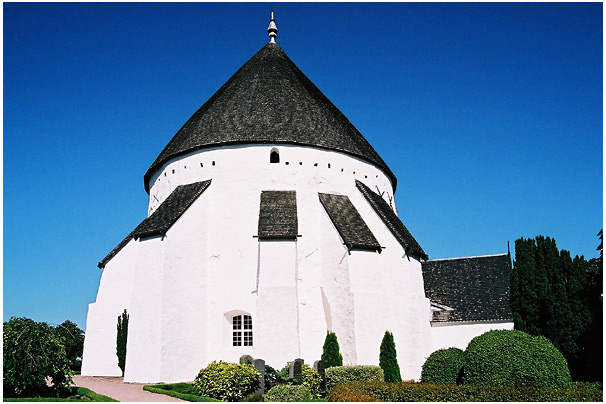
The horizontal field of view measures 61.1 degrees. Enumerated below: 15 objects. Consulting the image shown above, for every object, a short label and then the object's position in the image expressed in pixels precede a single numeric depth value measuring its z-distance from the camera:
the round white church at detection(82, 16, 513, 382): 18.47
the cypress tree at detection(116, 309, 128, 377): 20.91
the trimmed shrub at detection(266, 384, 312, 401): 14.05
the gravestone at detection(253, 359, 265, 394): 15.38
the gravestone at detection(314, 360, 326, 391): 16.22
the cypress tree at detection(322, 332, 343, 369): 17.42
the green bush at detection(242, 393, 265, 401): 14.44
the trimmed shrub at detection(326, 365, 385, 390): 15.71
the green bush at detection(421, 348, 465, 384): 14.06
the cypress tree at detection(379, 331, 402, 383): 18.00
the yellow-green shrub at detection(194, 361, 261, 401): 14.75
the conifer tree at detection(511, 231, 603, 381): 19.12
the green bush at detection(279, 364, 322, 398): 15.94
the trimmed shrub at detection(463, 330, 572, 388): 11.66
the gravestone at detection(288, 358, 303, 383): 16.11
